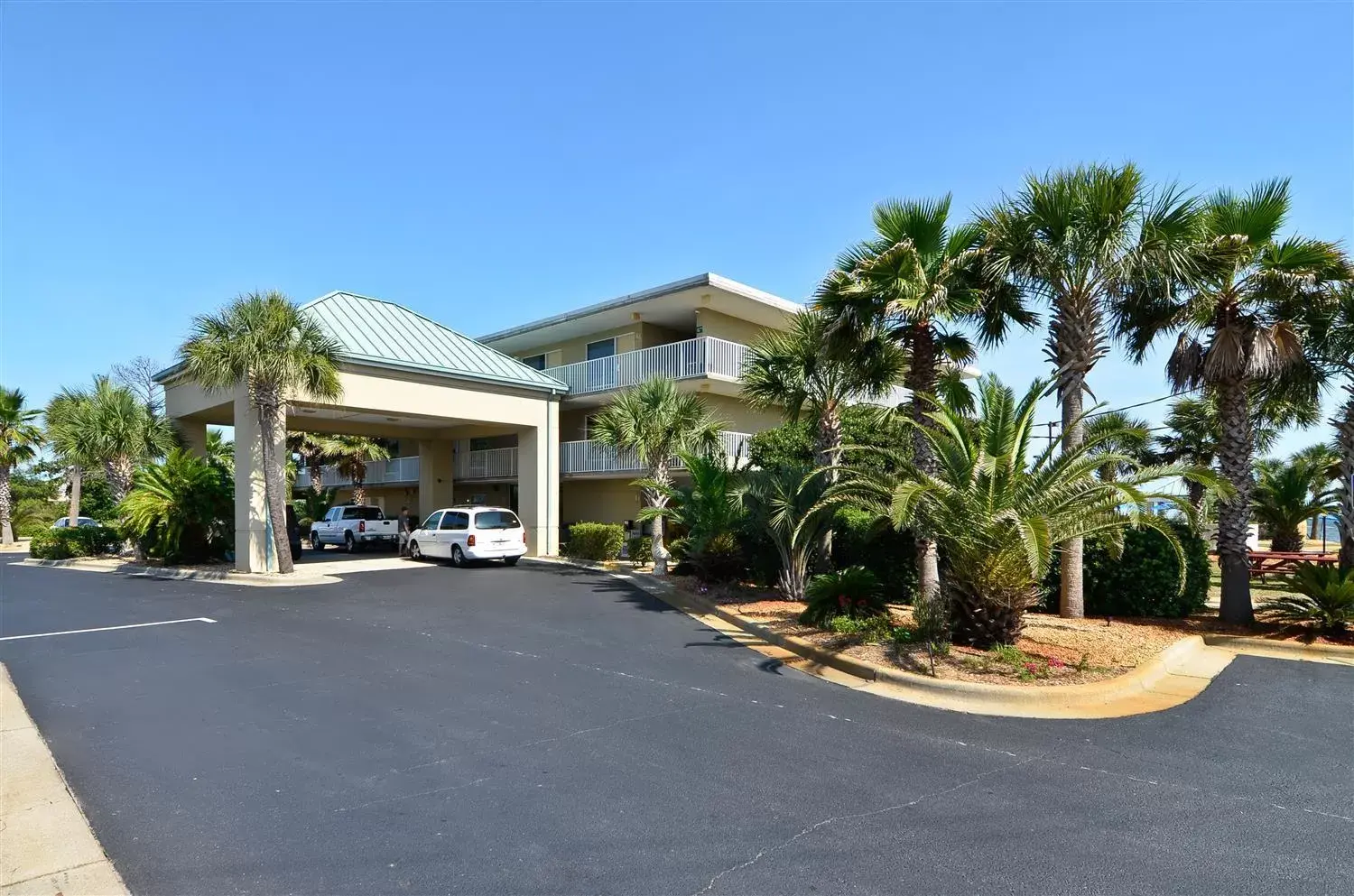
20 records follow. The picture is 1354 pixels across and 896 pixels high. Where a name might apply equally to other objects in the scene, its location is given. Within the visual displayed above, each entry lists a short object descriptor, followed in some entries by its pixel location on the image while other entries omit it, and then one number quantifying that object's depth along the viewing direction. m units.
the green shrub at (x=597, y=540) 22.11
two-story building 22.94
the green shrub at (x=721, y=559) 15.41
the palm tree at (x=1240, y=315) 10.62
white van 20.66
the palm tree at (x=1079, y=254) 10.36
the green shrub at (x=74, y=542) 26.00
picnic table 16.67
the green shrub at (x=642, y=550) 20.27
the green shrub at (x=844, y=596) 10.72
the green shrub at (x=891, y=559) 12.74
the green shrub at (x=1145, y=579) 11.66
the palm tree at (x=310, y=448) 34.16
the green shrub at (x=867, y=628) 9.62
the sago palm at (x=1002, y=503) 8.61
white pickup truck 28.25
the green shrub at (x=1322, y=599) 9.91
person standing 25.33
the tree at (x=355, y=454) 32.88
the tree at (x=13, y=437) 34.25
